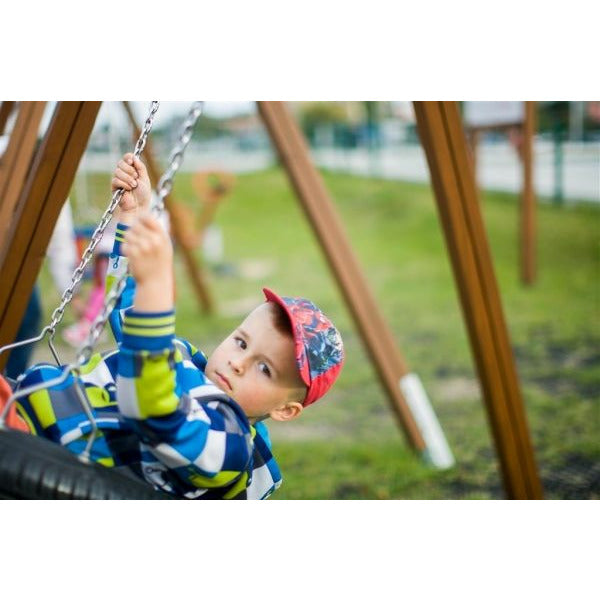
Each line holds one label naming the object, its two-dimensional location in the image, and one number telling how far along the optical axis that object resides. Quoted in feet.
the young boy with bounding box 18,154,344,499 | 3.99
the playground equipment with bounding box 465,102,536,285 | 21.71
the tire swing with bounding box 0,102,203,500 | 3.88
